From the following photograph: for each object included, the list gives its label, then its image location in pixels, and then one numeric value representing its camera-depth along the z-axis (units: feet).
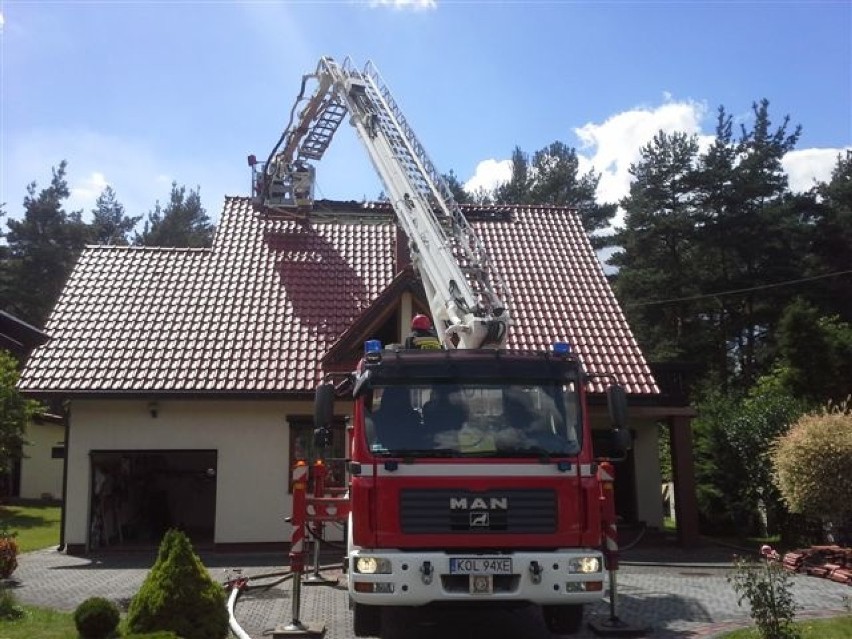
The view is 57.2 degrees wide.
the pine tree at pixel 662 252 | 121.60
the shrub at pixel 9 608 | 30.89
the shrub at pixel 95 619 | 26.27
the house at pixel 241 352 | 52.47
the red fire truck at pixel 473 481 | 23.50
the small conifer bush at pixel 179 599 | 23.99
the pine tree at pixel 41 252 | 142.41
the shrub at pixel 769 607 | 23.26
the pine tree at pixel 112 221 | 173.68
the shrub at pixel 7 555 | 39.17
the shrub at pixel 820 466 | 43.19
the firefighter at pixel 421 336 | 30.07
